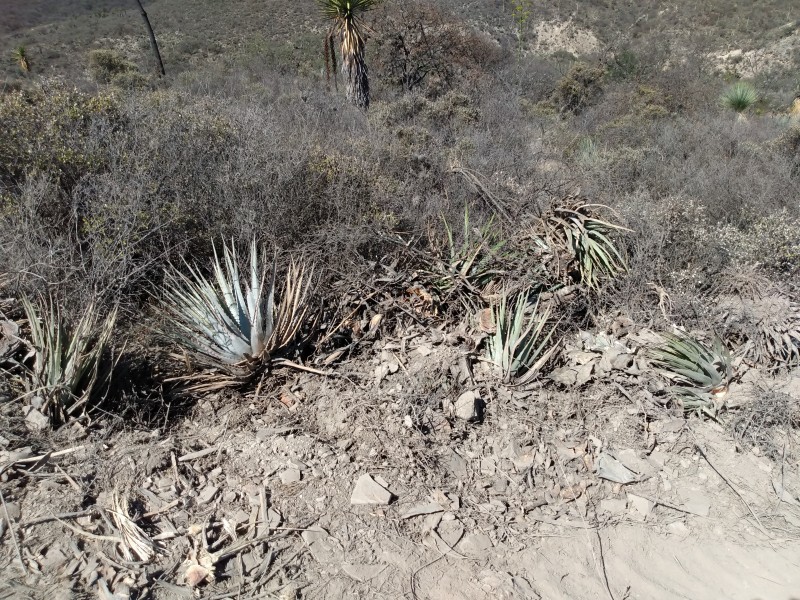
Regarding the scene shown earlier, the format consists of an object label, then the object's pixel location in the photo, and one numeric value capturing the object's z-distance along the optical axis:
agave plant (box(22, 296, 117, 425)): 3.34
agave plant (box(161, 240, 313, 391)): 3.99
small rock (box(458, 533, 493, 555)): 3.11
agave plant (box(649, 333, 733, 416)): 4.21
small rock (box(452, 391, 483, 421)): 3.92
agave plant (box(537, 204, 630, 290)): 5.41
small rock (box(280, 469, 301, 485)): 3.37
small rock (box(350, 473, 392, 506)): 3.28
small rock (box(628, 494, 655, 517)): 3.47
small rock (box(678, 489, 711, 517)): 3.49
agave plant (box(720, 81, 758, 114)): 13.45
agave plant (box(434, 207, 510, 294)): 4.99
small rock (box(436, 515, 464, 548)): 3.15
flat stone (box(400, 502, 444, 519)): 3.26
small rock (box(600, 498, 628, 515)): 3.47
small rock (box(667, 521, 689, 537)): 3.35
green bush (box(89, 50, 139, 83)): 16.03
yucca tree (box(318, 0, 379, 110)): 11.20
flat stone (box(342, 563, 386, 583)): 2.87
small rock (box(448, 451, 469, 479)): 3.62
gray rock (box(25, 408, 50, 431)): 3.25
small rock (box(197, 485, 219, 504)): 3.14
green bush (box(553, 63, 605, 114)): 15.45
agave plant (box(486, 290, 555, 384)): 4.30
